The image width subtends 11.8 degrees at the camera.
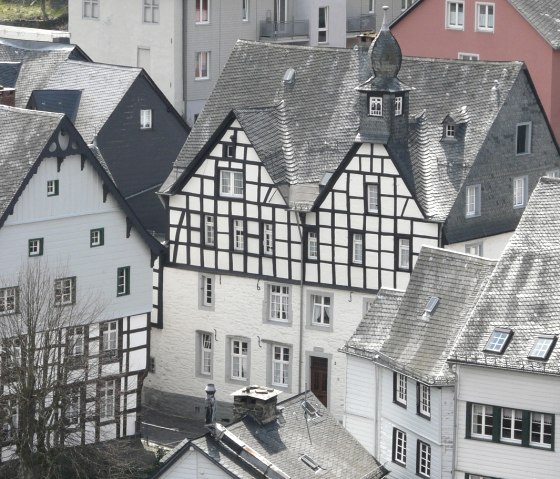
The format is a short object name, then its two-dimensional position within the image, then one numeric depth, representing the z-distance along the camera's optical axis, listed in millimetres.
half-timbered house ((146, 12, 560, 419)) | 105000
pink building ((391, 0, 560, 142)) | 123938
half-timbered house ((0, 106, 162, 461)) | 97938
